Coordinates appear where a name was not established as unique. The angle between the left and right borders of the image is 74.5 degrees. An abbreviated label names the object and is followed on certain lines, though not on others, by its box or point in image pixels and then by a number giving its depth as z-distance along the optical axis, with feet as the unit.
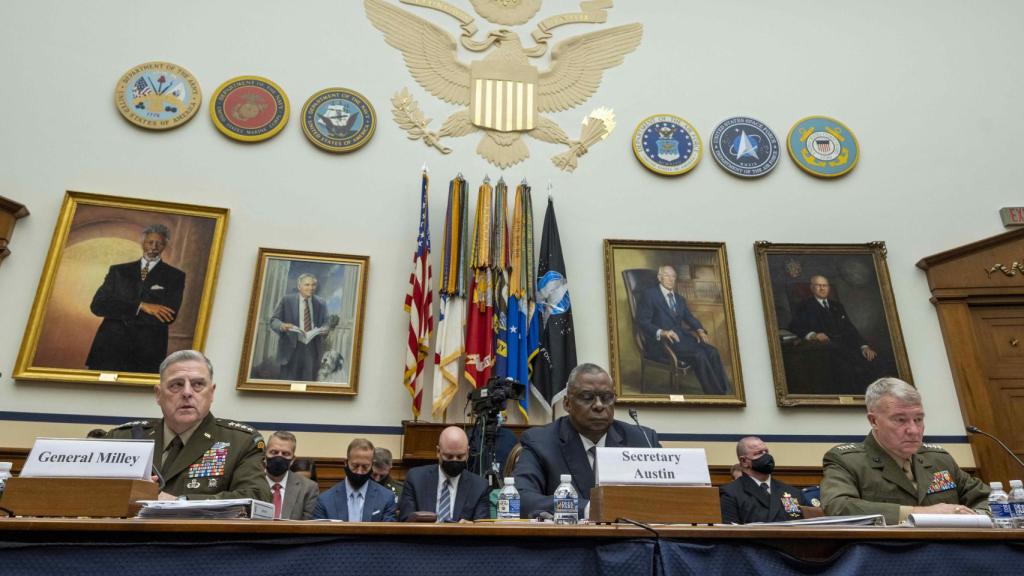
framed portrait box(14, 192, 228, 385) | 18.21
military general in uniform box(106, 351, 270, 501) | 8.89
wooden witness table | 5.55
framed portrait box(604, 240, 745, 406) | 20.33
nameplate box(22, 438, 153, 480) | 6.51
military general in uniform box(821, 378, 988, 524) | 9.69
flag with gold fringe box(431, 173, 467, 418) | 19.66
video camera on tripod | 14.38
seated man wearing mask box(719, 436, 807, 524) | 14.35
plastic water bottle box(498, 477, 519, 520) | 8.41
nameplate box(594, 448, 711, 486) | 6.89
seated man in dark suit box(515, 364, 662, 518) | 10.19
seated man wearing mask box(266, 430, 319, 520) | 14.80
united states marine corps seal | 21.44
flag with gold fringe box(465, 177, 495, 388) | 19.89
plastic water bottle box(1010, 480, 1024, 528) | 7.81
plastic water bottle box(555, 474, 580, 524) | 7.26
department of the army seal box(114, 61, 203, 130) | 21.01
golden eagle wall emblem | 22.94
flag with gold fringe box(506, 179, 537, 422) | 20.12
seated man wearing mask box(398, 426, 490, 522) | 14.11
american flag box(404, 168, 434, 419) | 19.30
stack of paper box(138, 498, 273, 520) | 6.06
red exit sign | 22.54
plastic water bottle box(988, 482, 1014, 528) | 7.77
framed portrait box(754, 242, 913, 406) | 20.59
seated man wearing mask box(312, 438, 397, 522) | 14.32
